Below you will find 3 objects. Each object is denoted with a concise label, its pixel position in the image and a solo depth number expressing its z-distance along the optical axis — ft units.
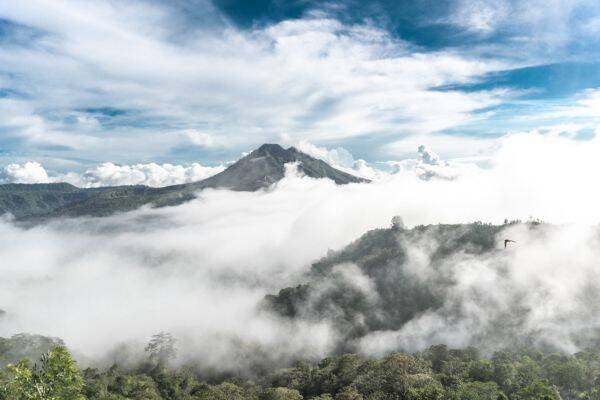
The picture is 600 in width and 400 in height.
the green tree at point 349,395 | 433.48
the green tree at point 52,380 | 151.02
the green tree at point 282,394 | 505.25
